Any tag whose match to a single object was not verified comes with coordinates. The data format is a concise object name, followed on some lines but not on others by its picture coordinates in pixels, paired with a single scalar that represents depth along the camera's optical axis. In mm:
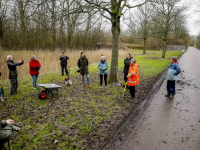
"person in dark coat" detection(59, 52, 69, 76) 9938
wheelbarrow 5532
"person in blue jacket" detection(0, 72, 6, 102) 5051
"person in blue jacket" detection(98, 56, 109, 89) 7004
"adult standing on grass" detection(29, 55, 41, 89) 6723
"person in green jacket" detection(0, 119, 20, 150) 2334
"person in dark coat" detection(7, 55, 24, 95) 5858
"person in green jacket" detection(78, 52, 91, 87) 7300
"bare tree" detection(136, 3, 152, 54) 25498
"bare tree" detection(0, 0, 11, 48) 16428
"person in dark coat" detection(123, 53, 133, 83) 7258
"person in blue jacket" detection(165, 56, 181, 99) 5988
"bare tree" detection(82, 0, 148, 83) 6481
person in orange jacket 5765
